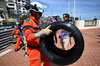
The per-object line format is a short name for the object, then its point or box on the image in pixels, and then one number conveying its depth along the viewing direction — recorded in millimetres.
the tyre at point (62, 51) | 1477
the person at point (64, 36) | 3346
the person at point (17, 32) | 5340
